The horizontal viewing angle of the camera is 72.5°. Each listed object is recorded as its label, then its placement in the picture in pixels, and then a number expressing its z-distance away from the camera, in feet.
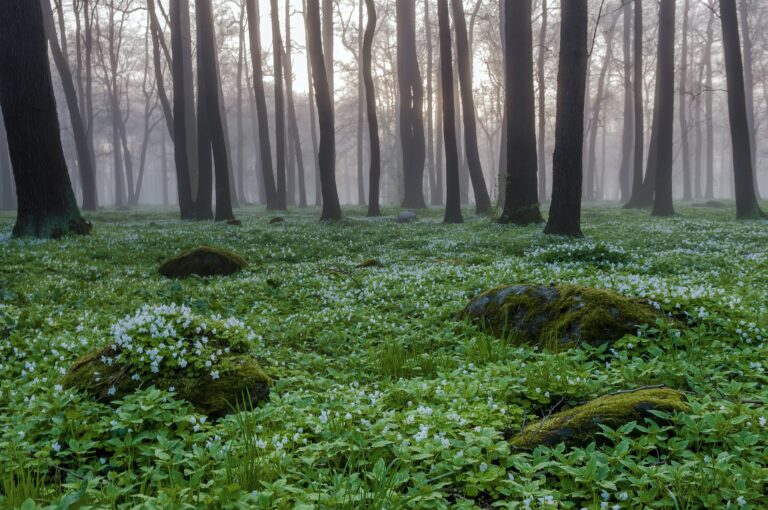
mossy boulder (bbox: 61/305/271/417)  14.47
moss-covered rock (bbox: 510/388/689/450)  11.78
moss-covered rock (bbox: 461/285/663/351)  18.61
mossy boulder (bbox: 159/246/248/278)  37.58
